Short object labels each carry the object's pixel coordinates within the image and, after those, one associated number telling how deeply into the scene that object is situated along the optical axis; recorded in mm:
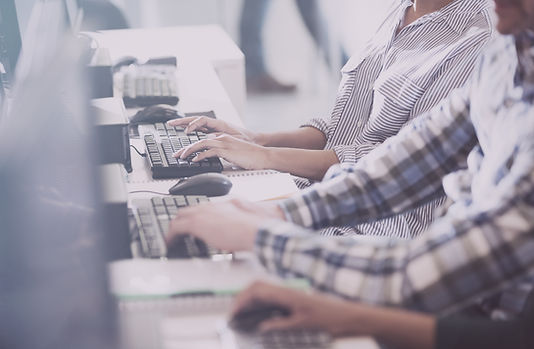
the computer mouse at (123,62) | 3348
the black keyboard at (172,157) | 2638
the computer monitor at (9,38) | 2852
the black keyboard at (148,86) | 3094
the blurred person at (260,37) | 5699
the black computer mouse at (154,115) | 2939
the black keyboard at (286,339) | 2006
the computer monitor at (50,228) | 1934
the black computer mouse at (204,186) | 2504
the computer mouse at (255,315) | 2050
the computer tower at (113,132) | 2536
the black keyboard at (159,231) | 2243
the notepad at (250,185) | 2557
